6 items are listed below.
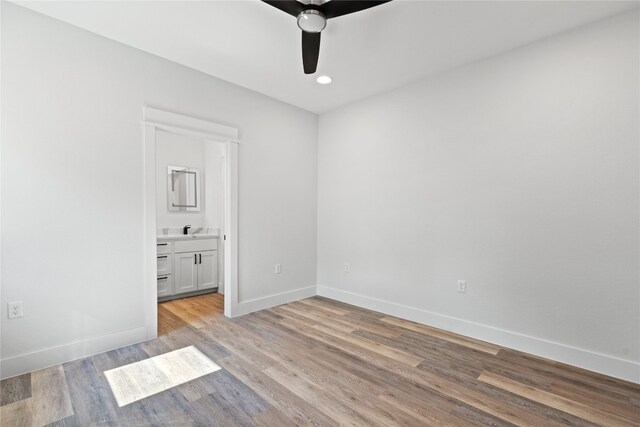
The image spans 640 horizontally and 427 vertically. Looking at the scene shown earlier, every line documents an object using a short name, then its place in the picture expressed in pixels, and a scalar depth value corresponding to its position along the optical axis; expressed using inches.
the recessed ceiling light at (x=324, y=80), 127.4
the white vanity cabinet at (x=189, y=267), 160.1
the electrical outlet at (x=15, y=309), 85.8
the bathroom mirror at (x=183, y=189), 185.8
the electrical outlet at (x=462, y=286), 117.8
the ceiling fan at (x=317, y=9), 70.9
